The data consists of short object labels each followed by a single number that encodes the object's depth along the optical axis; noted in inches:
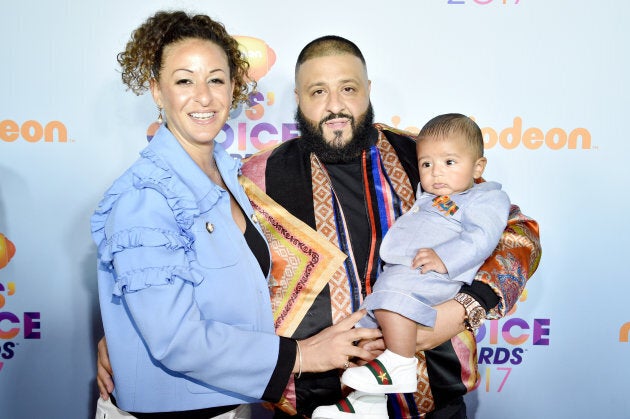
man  77.5
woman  59.9
